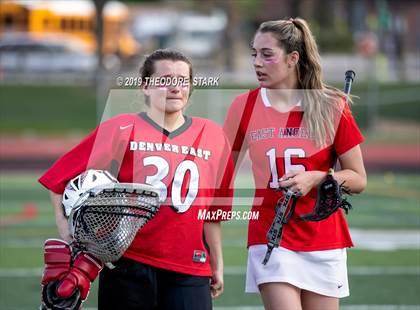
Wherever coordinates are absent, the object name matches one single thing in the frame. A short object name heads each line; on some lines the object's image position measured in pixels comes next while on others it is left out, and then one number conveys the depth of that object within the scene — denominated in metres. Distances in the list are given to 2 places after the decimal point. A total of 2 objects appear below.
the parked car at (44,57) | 68.79
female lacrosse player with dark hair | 9.08
